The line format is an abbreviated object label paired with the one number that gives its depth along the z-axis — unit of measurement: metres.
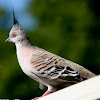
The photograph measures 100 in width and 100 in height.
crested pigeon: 3.85
